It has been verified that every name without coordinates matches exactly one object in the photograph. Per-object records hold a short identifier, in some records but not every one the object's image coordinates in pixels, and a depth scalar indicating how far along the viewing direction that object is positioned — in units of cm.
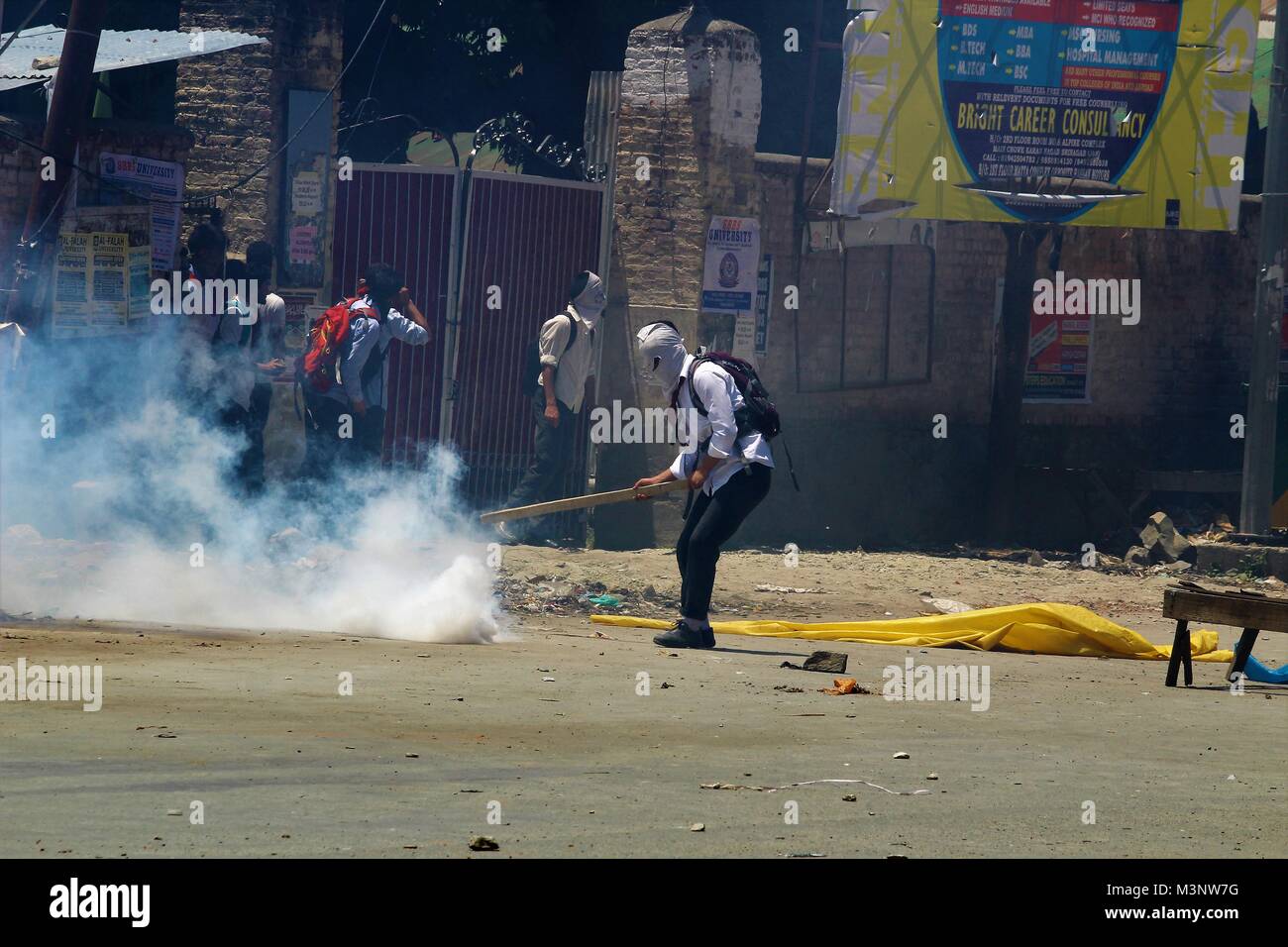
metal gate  1455
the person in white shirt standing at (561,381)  1400
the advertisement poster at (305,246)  1526
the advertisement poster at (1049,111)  1516
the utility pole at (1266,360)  1462
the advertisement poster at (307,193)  1532
